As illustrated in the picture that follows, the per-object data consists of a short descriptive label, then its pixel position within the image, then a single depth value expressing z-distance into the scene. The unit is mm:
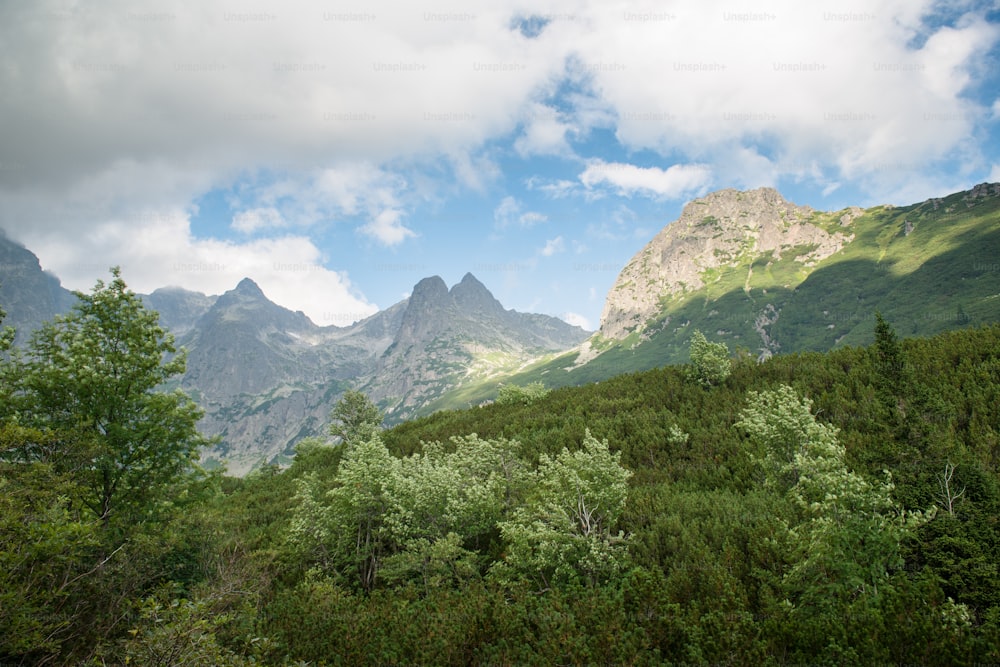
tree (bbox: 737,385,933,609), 8789
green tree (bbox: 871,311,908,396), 14406
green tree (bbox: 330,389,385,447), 46062
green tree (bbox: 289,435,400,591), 16078
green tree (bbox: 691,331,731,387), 31969
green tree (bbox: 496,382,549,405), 45125
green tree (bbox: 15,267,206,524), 14281
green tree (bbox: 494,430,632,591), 12367
